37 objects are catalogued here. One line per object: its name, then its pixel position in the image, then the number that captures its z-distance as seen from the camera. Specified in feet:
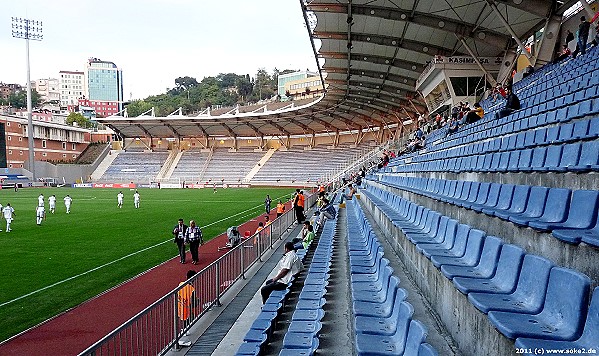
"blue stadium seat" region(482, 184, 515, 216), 14.21
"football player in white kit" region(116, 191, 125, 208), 91.76
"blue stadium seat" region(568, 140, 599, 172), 11.98
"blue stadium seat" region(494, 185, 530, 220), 13.04
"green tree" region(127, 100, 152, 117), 356.59
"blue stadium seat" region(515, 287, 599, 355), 5.72
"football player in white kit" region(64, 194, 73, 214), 82.02
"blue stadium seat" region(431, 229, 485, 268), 11.03
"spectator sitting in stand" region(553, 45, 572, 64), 47.01
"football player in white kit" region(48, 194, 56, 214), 81.64
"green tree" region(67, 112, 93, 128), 286.05
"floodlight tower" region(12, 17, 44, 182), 183.62
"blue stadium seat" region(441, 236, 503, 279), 9.81
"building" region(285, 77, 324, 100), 285.39
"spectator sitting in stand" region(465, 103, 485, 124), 46.27
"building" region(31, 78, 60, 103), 540.52
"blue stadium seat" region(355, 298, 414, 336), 9.62
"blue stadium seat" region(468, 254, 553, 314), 7.47
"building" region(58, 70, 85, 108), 549.66
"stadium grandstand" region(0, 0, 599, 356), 8.00
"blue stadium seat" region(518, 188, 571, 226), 10.44
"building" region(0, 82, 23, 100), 445.74
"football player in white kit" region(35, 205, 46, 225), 64.90
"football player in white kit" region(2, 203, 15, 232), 58.49
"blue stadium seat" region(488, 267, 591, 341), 6.26
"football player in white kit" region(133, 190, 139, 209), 90.64
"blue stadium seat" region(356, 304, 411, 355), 8.92
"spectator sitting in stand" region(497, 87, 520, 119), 35.37
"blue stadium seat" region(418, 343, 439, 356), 7.00
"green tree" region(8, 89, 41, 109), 388.78
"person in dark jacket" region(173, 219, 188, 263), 39.78
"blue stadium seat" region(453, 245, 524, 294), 8.66
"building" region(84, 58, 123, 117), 551.18
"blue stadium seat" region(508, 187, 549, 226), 11.75
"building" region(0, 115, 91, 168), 188.44
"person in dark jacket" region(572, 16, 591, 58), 38.48
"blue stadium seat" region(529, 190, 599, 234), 9.04
